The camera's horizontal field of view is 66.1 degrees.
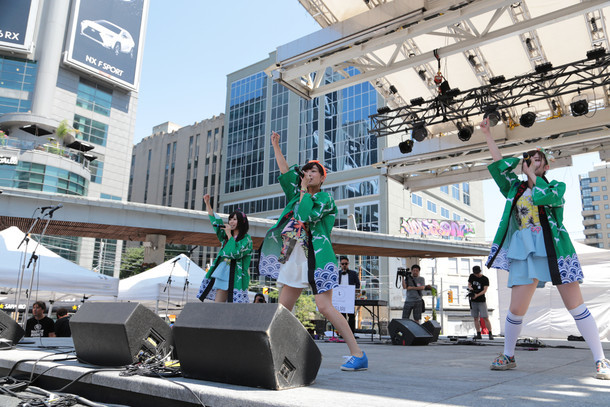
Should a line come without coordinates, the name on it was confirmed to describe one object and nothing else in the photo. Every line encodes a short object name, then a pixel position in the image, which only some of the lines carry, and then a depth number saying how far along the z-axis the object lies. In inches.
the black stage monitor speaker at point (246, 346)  101.3
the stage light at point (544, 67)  405.1
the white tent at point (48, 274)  412.8
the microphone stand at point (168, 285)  548.2
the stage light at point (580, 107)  423.8
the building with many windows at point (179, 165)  2935.5
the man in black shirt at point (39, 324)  371.2
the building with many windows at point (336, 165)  1897.1
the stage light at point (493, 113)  435.5
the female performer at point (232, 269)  223.1
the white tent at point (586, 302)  503.5
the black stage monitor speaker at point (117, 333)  136.6
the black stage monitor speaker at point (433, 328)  370.0
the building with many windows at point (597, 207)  5797.2
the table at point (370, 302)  408.9
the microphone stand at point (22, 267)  381.1
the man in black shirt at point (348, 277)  427.5
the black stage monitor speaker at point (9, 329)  211.6
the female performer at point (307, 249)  146.6
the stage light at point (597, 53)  380.8
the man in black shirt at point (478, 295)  454.3
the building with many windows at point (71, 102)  1498.5
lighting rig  400.2
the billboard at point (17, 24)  1732.3
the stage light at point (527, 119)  460.4
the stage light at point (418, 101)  469.3
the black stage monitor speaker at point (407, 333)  320.5
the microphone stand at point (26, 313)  358.0
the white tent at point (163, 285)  552.7
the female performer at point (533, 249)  149.7
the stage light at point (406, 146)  518.3
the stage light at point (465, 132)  478.6
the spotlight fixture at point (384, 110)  495.8
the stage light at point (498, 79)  435.8
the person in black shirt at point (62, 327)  365.1
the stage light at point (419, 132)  490.9
